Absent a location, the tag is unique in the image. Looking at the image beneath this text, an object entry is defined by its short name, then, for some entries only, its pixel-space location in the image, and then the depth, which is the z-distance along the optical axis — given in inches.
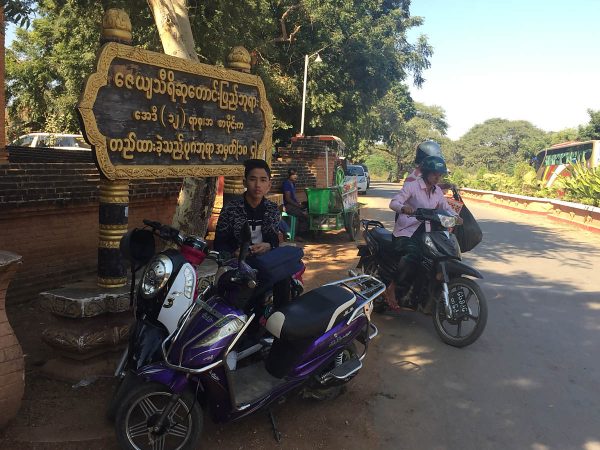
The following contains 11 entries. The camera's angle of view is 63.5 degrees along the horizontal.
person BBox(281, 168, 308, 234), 387.5
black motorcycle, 176.2
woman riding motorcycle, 193.3
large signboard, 133.2
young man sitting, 133.8
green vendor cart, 391.5
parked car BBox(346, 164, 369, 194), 1024.1
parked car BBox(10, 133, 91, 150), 611.5
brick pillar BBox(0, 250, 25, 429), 108.3
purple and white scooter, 102.3
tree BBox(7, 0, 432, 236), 403.1
